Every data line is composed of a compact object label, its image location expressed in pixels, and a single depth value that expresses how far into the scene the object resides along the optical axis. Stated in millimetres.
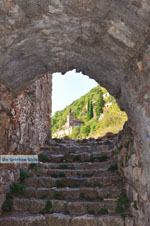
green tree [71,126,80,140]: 30841
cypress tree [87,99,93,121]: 41000
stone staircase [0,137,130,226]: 2990
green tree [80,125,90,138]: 27938
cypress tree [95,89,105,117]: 39159
